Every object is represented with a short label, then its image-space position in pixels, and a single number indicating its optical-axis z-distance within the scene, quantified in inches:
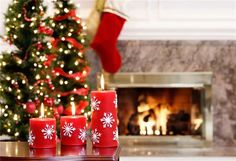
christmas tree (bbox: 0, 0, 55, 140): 142.3
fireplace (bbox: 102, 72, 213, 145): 180.5
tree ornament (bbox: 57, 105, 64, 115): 154.6
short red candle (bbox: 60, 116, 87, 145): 72.5
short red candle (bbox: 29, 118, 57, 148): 70.9
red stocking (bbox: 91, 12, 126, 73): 173.8
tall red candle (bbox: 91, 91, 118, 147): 73.9
